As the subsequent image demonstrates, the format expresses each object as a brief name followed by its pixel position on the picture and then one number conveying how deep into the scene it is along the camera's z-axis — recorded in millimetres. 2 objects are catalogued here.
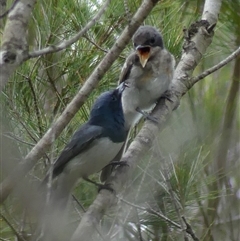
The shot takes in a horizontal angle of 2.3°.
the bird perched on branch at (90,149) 5940
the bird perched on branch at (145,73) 6021
